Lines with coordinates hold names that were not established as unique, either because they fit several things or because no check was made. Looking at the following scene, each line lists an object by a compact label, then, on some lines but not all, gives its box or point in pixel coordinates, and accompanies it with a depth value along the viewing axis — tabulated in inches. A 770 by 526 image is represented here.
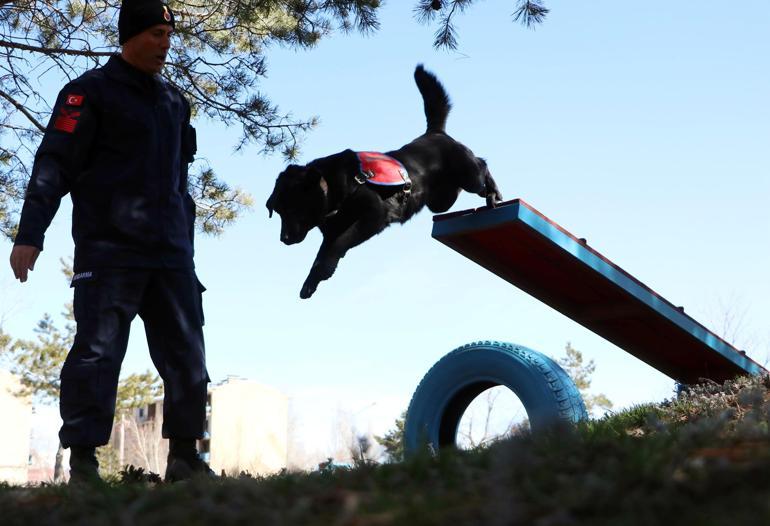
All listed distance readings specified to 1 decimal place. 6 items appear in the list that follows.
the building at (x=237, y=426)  1332.4
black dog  184.5
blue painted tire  181.8
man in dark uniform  111.7
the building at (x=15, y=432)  1383.1
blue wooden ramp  192.5
